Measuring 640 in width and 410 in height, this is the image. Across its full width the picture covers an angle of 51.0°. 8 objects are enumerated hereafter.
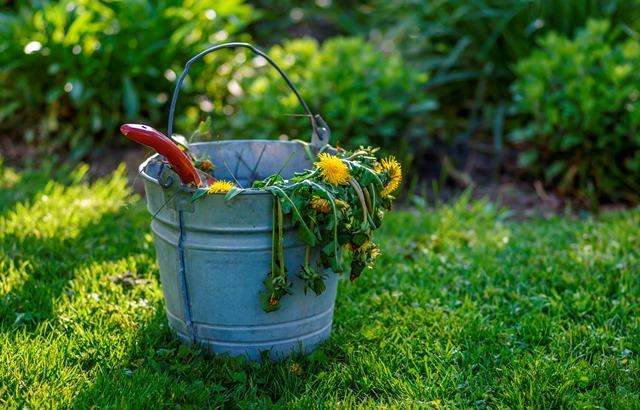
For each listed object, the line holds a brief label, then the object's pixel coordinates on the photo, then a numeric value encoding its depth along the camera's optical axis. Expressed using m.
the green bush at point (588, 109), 3.51
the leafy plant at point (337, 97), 3.60
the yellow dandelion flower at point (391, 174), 1.94
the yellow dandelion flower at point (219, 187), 1.74
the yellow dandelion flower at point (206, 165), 2.16
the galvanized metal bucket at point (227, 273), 1.79
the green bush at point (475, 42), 4.22
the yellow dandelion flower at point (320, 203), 1.76
